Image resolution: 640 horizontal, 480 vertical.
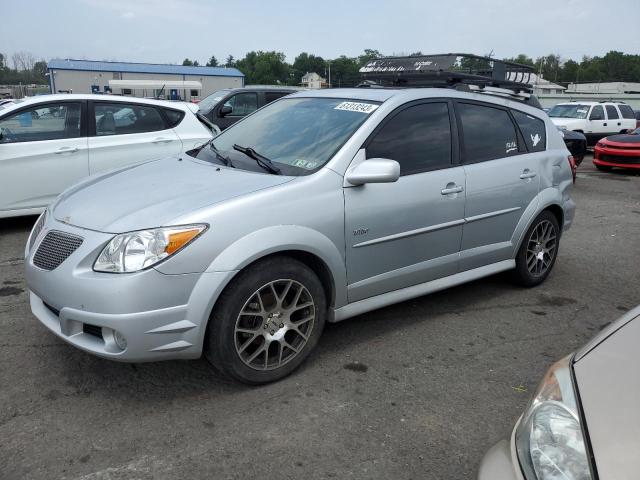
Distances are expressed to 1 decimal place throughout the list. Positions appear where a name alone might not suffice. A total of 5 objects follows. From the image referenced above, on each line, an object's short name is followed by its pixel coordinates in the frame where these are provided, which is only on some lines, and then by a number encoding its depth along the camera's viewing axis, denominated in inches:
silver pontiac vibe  111.3
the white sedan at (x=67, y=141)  244.8
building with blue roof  2071.9
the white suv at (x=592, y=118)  693.9
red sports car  537.0
